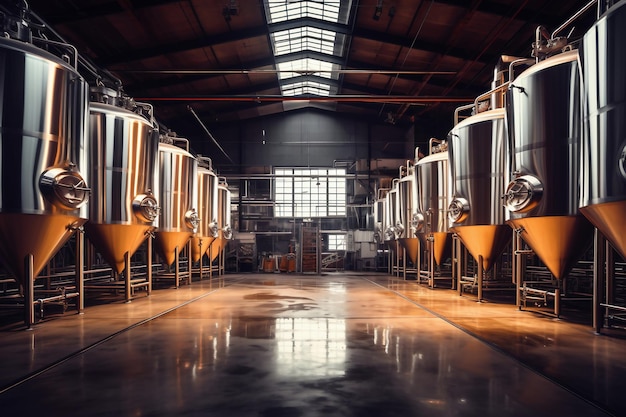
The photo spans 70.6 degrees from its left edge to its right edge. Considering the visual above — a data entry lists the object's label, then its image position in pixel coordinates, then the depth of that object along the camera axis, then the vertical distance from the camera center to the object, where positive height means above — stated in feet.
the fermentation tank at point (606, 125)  12.30 +3.02
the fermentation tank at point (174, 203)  31.81 +1.96
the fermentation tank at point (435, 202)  33.06 +2.13
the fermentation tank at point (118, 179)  22.25 +2.63
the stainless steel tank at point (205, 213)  40.40 +1.52
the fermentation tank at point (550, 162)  16.90 +2.66
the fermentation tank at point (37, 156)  15.29 +2.67
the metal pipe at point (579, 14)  16.84 +8.55
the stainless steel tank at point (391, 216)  47.04 +1.56
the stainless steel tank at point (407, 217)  40.78 +1.15
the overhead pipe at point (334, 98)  45.42 +13.74
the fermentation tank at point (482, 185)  23.63 +2.46
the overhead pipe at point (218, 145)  65.92 +13.12
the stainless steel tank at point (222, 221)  49.19 +0.94
